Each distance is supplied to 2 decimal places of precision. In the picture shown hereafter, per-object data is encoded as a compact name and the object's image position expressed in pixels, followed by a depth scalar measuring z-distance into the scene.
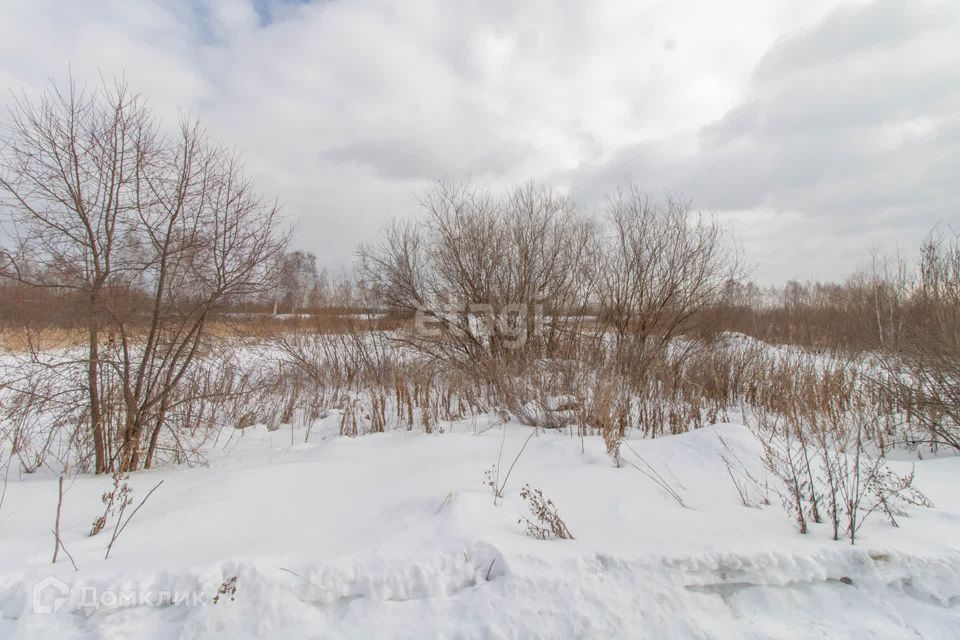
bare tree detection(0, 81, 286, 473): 4.18
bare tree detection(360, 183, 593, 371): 11.59
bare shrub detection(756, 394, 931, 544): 2.67
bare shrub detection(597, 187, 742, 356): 10.81
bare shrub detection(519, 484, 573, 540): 2.64
